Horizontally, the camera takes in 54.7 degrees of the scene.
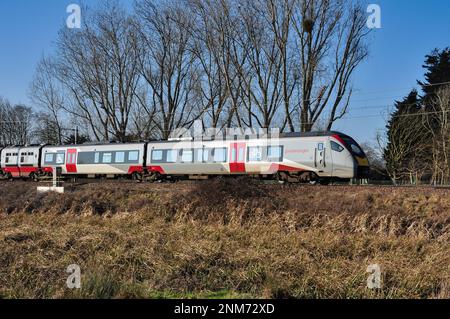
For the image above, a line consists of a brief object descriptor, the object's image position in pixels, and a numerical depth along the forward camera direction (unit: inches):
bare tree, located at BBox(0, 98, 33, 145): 2501.2
